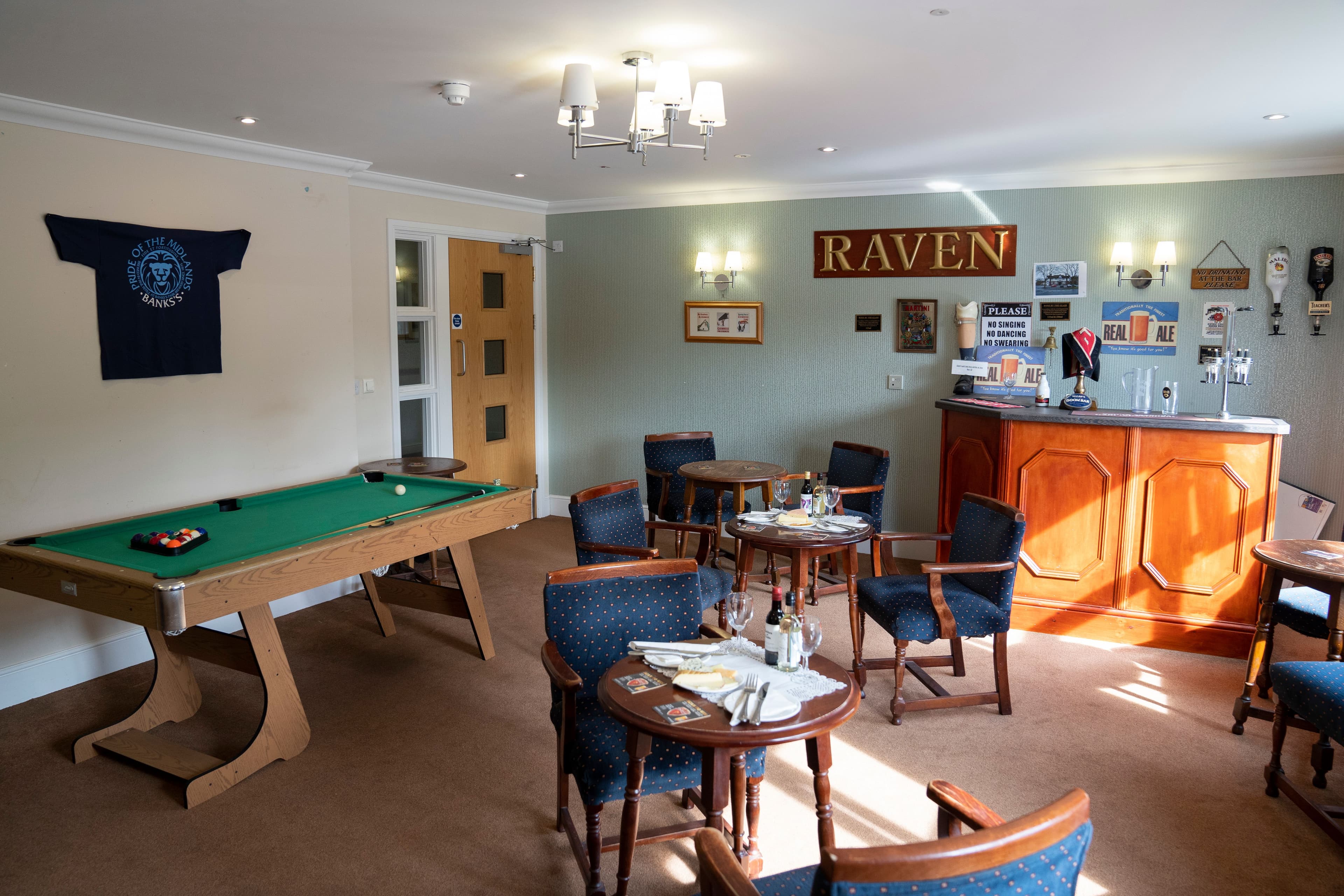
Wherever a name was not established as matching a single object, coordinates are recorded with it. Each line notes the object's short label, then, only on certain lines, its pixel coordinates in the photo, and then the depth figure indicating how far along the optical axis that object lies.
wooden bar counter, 4.14
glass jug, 4.83
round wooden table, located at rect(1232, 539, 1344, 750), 3.11
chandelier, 2.79
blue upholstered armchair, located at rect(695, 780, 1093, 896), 1.27
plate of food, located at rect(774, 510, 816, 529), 3.88
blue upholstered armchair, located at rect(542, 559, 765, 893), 2.33
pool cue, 3.45
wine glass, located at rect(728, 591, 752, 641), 2.44
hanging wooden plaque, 5.01
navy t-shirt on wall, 3.94
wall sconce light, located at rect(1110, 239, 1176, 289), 5.07
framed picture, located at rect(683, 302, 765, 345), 6.32
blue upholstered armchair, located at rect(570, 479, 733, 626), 3.75
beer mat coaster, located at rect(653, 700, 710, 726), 2.05
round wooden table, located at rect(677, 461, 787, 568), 4.84
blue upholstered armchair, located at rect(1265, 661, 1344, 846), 2.60
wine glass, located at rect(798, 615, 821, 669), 2.35
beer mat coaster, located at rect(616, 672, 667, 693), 2.24
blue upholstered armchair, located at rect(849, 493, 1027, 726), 3.50
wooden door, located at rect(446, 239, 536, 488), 6.27
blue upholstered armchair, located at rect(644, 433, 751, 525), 5.34
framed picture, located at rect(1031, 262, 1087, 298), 5.36
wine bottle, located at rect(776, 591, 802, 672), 2.31
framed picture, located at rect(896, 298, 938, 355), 5.75
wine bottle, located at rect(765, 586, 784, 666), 2.35
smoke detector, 3.37
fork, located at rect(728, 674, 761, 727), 2.04
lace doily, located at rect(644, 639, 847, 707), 2.19
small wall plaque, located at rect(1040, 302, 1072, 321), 5.41
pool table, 2.77
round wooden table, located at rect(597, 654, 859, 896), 2.00
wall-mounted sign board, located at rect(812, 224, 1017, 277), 5.54
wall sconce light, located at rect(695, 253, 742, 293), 6.27
